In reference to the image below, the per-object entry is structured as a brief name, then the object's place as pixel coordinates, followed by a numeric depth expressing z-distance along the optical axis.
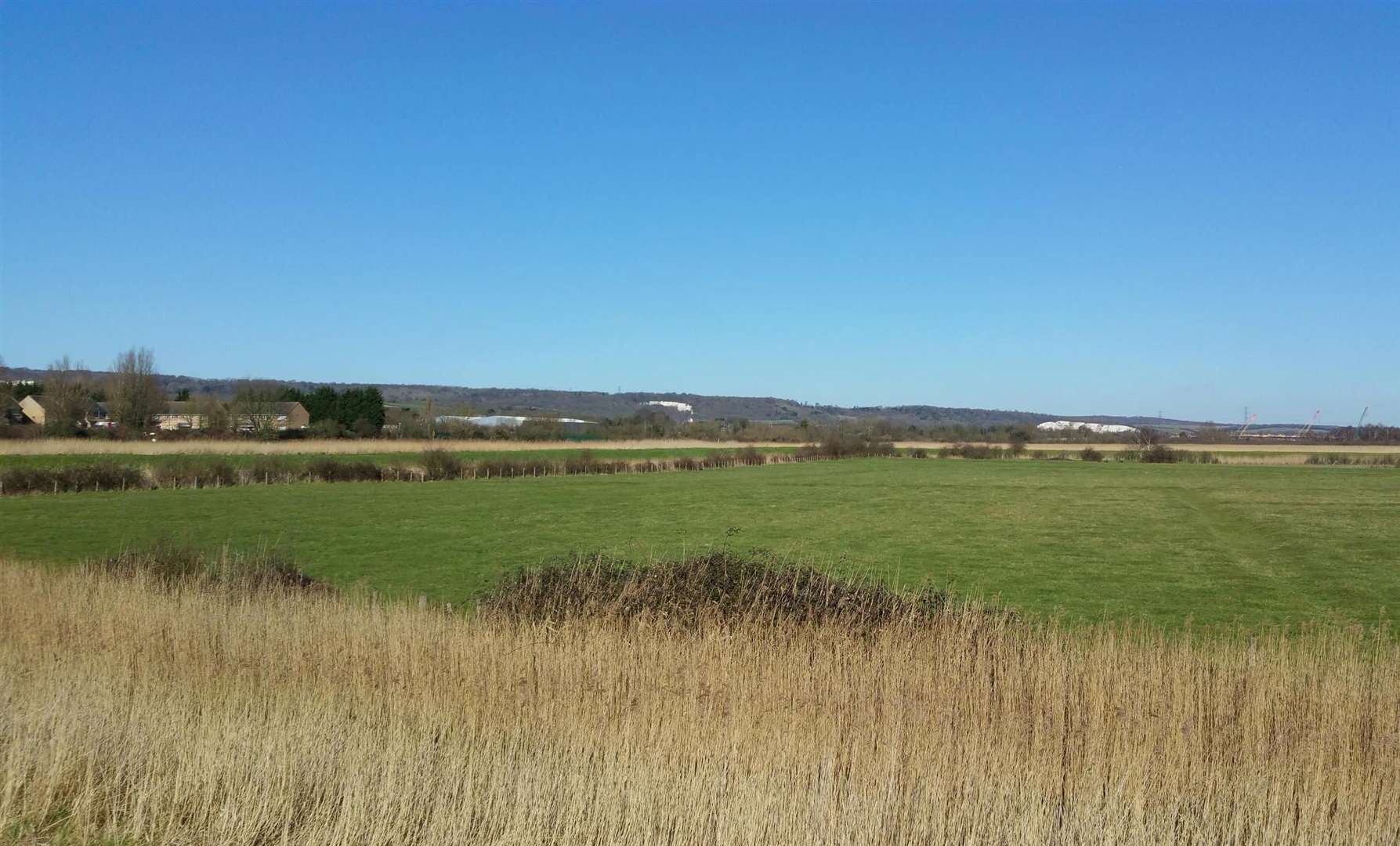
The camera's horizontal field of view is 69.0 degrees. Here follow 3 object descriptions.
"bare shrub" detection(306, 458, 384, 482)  58.00
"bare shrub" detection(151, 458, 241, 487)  50.88
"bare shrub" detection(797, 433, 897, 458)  104.45
